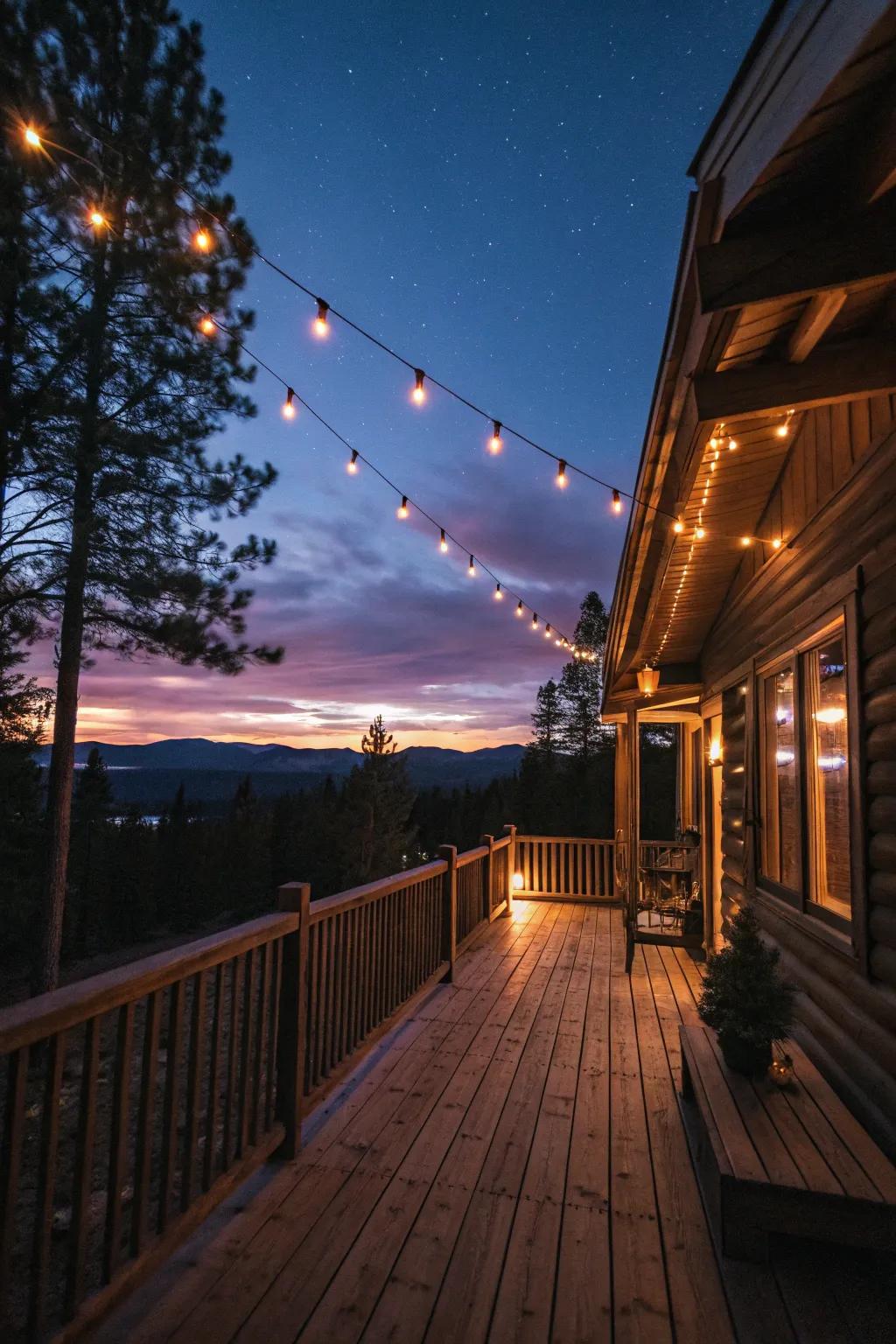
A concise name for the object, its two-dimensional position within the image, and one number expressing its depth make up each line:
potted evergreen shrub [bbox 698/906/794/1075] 2.79
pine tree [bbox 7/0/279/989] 10.05
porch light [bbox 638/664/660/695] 6.45
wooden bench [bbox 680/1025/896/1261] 2.08
